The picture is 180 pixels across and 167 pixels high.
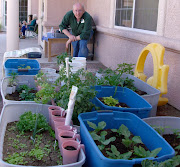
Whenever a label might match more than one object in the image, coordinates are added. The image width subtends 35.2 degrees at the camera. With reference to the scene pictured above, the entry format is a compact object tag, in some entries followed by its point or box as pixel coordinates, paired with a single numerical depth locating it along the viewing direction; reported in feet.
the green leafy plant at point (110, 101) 10.29
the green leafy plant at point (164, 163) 5.70
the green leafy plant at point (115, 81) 11.65
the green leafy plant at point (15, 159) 6.93
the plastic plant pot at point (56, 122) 8.41
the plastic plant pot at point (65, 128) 8.03
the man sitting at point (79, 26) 19.33
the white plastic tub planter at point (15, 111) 8.91
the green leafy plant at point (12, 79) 12.08
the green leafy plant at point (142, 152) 6.36
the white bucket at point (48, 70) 14.10
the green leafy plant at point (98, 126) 7.80
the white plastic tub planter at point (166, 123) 8.64
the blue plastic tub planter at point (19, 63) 14.30
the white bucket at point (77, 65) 13.55
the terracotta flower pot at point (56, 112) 9.15
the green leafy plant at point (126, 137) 7.23
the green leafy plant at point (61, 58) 11.42
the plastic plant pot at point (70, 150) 6.73
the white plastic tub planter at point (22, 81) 11.96
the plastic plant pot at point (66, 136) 7.36
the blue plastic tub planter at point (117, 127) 5.94
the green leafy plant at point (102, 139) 7.05
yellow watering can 11.59
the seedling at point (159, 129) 8.38
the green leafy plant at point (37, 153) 7.32
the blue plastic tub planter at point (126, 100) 8.89
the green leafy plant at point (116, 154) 6.40
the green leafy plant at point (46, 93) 9.92
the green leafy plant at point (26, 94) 11.54
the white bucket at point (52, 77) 12.69
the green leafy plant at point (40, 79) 11.48
